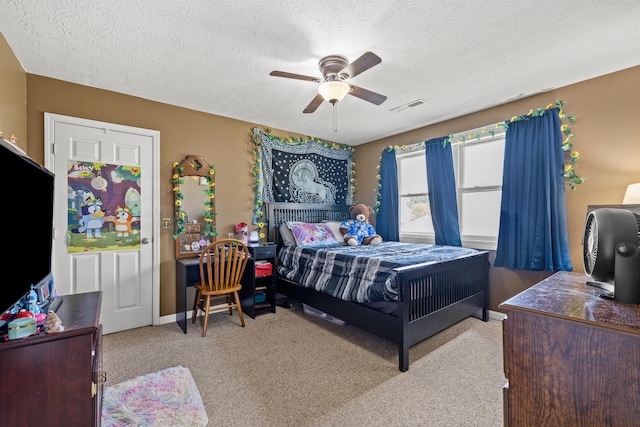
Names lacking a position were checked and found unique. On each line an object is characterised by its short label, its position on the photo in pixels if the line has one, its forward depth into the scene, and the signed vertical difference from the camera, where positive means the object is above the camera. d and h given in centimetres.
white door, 268 -1
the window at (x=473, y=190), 339 +32
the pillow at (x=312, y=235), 373 -24
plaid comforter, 245 -50
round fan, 103 -9
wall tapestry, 394 +73
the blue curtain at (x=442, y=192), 365 +31
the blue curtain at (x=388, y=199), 435 +27
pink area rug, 165 -117
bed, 226 -82
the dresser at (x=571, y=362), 83 -48
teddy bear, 392 -22
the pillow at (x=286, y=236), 381 -24
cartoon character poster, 274 +15
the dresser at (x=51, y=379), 102 -60
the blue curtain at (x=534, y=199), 278 +15
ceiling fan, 211 +107
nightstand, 335 -82
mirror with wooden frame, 326 +18
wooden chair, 288 -56
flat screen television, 99 -1
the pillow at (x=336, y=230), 407 -18
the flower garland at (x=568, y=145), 273 +67
